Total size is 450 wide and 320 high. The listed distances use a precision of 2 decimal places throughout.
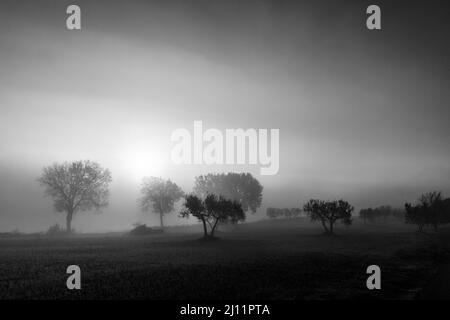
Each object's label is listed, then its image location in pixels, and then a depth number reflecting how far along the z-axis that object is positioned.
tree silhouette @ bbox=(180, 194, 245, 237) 67.19
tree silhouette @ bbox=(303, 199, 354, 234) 80.06
